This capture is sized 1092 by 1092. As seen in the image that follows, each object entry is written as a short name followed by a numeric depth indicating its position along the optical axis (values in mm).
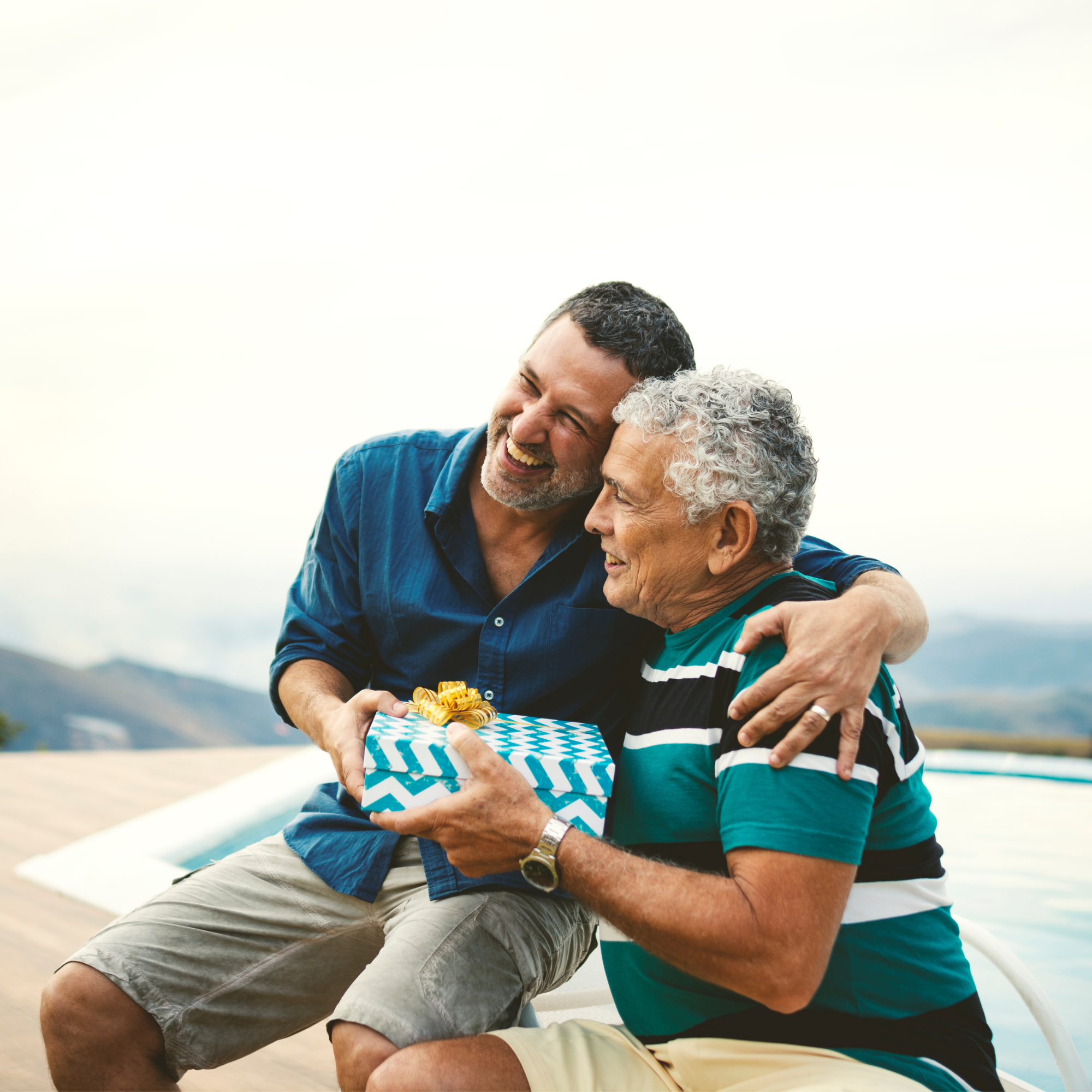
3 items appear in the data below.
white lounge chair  1488
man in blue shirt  1357
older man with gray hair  1069
